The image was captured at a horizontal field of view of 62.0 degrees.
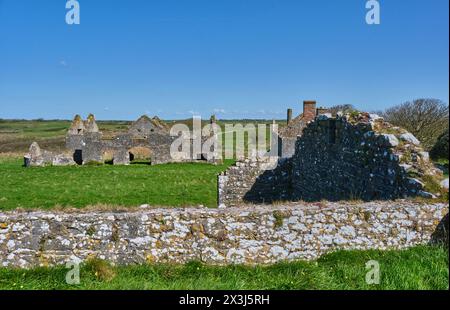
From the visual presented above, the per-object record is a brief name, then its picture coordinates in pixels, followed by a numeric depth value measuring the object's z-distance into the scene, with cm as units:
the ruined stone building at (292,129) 2958
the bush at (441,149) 1844
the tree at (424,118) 2386
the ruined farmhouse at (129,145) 4238
